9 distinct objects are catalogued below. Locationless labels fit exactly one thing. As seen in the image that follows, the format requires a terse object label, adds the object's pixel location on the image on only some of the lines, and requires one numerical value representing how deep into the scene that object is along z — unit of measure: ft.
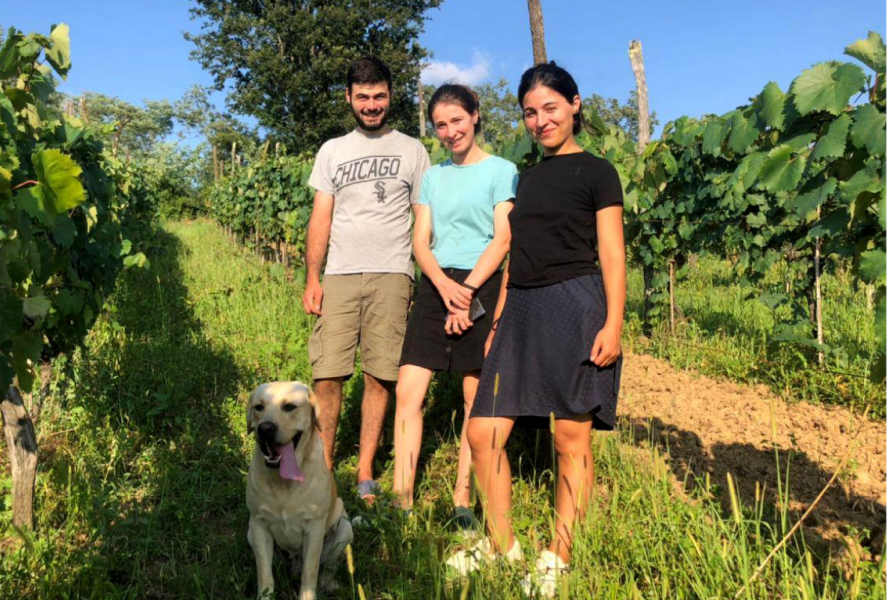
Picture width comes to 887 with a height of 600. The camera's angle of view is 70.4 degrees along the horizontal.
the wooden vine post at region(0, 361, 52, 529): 9.78
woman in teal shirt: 9.90
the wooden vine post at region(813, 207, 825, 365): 17.11
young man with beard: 11.05
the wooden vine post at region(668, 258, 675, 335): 20.92
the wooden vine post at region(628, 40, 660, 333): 35.42
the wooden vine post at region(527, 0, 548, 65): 29.63
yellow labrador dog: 8.21
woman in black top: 7.82
